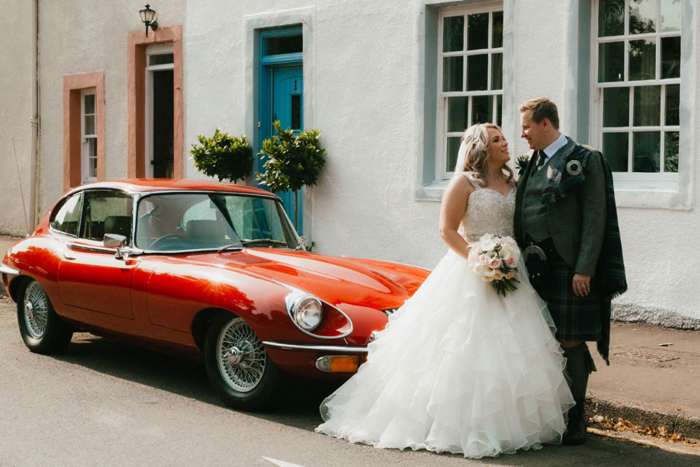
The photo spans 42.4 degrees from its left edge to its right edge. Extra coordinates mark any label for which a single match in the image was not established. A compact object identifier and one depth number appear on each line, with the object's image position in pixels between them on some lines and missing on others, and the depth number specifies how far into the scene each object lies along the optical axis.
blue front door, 11.93
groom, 5.02
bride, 4.87
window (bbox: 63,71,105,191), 15.28
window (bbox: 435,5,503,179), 9.98
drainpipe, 15.80
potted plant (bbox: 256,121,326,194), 11.00
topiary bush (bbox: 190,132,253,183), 11.86
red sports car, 5.39
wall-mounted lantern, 13.49
